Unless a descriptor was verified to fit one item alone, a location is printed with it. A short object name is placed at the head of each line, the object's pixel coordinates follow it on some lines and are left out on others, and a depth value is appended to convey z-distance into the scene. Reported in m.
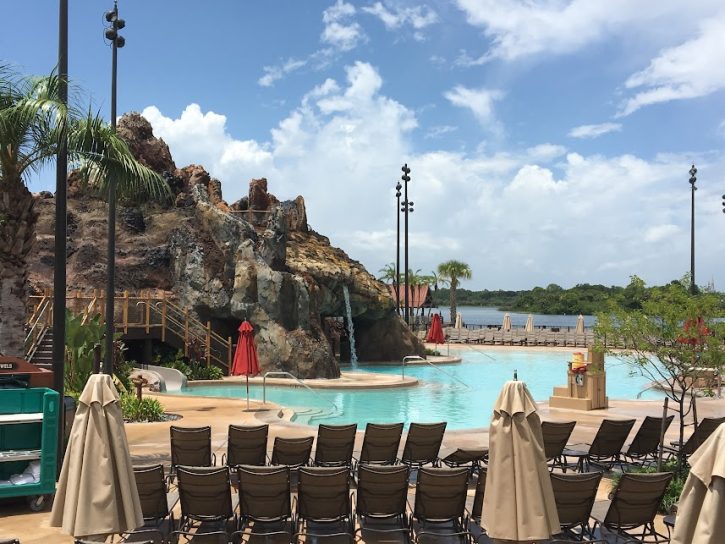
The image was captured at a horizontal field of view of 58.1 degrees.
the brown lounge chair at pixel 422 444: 9.72
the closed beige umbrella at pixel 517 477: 5.64
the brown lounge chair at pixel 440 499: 6.89
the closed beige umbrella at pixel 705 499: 3.95
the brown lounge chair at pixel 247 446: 9.23
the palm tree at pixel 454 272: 67.81
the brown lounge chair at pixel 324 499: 6.81
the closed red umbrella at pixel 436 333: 32.14
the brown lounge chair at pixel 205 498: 6.71
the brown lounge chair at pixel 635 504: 6.73
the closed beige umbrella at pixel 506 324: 49.89
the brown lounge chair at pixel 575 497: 6.64
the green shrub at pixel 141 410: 14.65
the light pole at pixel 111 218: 14.41
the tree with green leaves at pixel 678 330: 8.94
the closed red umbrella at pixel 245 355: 17.06
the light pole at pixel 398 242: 41.28
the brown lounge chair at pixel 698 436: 9.66
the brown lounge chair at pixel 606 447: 9.98
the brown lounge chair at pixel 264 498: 6.70
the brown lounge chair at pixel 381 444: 9.54
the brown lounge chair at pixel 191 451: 8.94
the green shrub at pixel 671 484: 8.28
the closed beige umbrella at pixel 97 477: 5.68
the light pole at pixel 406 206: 39.19
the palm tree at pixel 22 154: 9.31
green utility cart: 8.00
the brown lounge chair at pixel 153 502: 6.72
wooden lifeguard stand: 16.48
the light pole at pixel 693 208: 33.31
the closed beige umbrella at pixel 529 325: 49.88
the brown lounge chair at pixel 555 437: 9.82
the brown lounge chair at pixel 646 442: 10.27
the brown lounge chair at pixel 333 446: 9.43
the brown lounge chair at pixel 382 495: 7.01
